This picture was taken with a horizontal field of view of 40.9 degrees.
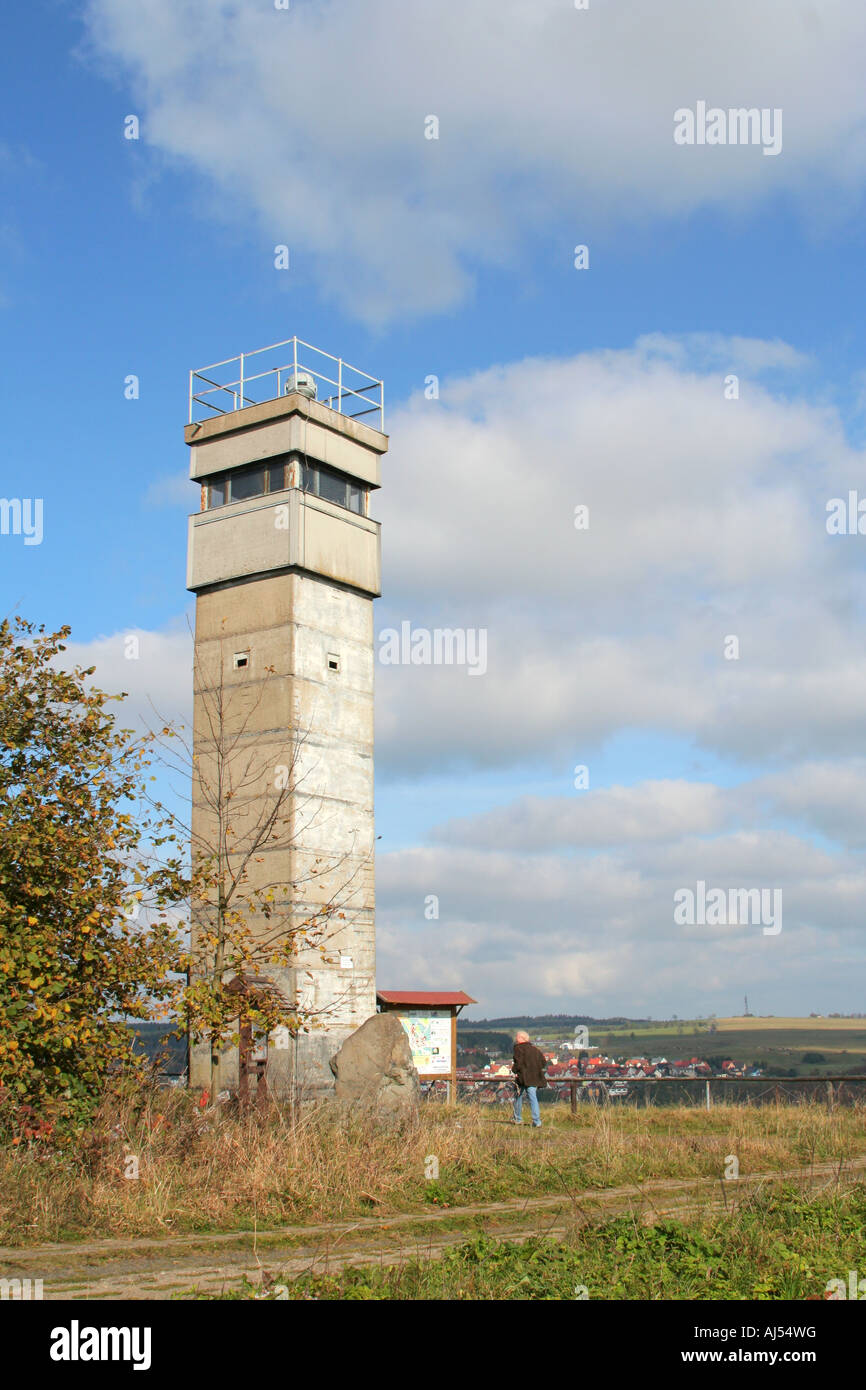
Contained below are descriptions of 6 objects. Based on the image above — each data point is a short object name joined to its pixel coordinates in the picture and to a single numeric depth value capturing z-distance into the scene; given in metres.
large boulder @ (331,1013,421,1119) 15.01
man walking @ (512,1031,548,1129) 19.48
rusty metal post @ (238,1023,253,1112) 13.52
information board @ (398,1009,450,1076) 23.97
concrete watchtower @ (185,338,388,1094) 23.81
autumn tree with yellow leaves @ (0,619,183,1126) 11.02
